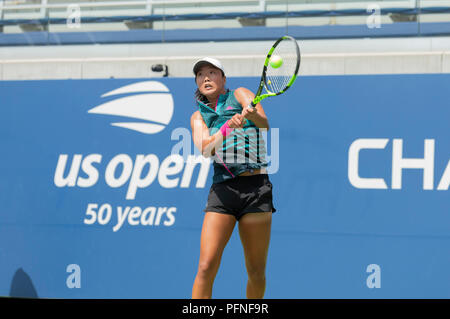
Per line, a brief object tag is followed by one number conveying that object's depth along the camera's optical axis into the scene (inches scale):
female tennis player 318.3
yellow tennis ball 336.5
